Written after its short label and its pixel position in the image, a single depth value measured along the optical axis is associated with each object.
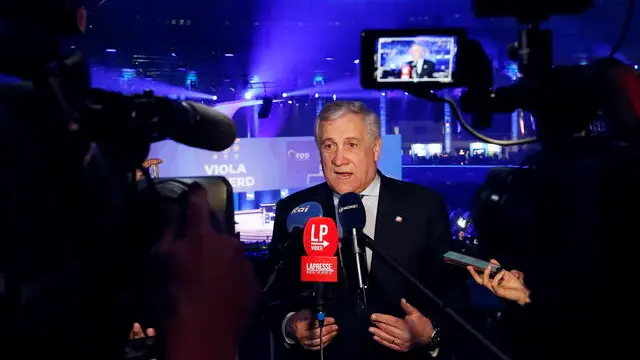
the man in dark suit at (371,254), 1.88
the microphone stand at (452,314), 1.05
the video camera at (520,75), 1.09
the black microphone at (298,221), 1.59
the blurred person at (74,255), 0.68
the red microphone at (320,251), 1.56
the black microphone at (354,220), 1.49
